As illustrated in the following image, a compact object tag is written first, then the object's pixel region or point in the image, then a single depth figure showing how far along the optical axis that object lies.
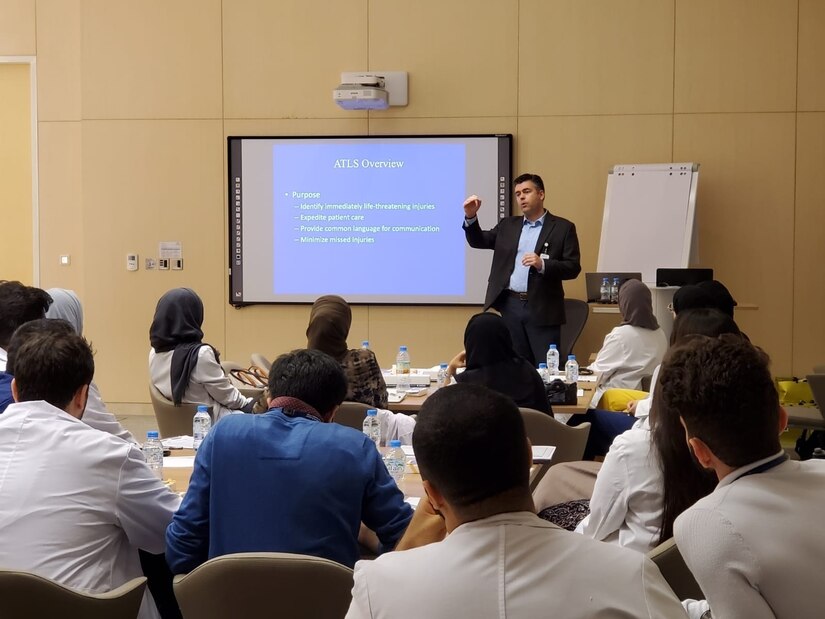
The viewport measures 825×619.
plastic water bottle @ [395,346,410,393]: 6.01
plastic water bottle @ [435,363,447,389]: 6.10
